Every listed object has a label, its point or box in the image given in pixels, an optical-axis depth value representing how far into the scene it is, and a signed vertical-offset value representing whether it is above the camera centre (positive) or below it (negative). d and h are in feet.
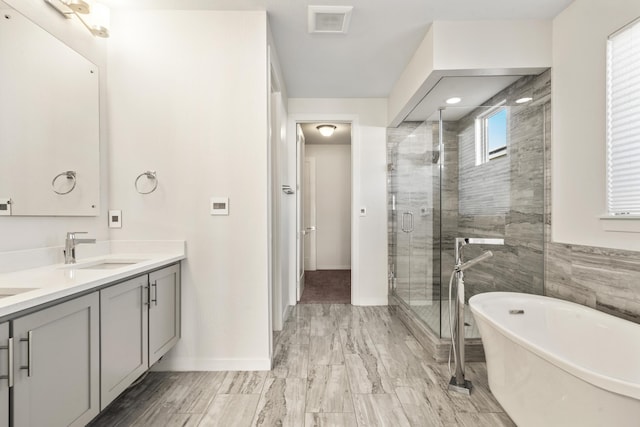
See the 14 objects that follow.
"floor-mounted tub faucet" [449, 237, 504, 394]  6.07 -2.60
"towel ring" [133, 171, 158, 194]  6.68 +0.78
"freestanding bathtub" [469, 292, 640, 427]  3.24 -2.22
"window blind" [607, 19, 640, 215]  5.24 +1.68
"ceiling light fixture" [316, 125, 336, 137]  14.99 +4.29
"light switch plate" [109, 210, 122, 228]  6.77 -0.14
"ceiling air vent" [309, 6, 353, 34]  6.57 +4.56
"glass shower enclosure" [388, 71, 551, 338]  7.70 +0.65
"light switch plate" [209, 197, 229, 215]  6.81 +0.15
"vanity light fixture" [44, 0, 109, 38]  5.65 +4.03
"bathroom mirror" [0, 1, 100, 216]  4.76 +1.63
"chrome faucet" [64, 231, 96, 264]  5.46 -0.62
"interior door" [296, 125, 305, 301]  11.93 +0.01
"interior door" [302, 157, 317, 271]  17.79 +0.08
